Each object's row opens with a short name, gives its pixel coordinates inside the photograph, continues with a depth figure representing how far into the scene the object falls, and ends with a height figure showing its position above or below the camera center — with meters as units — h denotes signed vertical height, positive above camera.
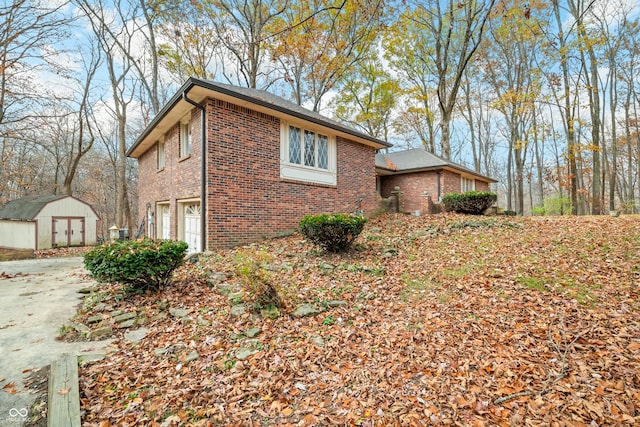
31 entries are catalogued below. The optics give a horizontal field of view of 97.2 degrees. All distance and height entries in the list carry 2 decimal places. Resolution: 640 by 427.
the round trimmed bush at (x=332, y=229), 6.03 -0.20
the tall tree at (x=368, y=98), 20.09 +9.06
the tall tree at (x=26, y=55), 7.20 +4.83
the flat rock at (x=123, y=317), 3.96 -1.33
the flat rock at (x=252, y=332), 3.47 -1.38
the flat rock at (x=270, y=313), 3.84 -1.25
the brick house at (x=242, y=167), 7.17 +1.69
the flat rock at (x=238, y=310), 3.93 -1.25
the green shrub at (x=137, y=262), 4.34 -0.61
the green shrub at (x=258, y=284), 3.89 -0.88
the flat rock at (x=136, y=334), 3.54 -1.44
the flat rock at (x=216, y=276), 5.13 -1.02
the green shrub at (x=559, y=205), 16.12 +0.67
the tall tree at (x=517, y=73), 14.77 +9.50
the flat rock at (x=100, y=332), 3.58 -1.39
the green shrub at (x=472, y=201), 10.73 +0.64
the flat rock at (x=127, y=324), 3.85 -1.38
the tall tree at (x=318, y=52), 13.96 +9.55
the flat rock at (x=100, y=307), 4.32 -1.28
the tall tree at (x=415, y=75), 16.47 +9.63
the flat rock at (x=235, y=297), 4.27 -1.16
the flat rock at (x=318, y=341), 3.30 -1.43
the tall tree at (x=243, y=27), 14.41 +10.43
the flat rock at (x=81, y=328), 3.66 -1.37
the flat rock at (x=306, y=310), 3.92 -1.27
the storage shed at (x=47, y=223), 13.56 +0.13
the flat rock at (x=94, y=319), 3.96 -1.34
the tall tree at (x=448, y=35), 12.45 +9.35
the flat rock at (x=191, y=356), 3.07 -1.48
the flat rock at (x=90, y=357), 2.99 -1.44
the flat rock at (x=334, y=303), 4.19 -1.24
